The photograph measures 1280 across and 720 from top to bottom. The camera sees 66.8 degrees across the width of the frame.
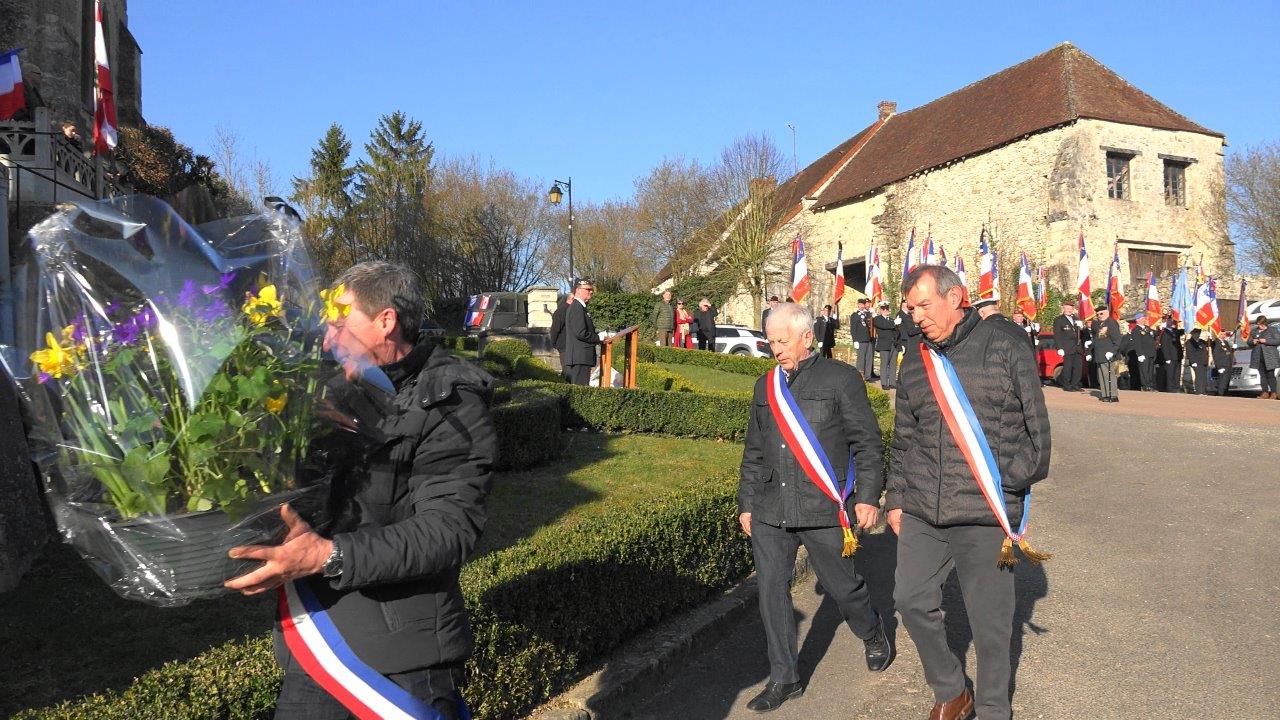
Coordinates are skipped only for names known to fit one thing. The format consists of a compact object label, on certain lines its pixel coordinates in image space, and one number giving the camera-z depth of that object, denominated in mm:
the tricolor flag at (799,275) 21141
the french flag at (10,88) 12945
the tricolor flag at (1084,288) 25078
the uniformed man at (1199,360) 20578
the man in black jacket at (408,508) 2246
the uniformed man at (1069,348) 19891
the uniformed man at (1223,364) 20531
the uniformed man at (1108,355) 17094
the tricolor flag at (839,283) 23875
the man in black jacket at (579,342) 12570
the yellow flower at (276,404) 2006
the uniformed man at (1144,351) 20734
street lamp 32769
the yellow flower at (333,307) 2252
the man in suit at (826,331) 22625
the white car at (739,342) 31259
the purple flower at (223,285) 2041
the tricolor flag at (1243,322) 22681
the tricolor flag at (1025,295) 23781
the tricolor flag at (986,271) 24969
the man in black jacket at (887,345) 19875
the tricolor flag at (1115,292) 24922
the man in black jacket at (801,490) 4766
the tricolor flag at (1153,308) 22333
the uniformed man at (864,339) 21984
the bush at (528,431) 9078
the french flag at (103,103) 13281
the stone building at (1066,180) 32938
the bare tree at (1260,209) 36156
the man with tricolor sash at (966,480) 4230
